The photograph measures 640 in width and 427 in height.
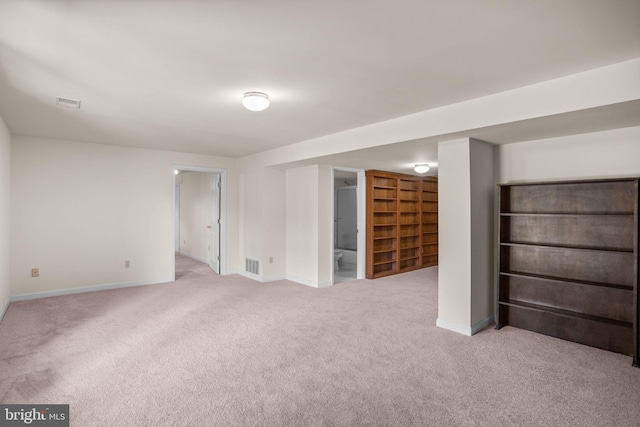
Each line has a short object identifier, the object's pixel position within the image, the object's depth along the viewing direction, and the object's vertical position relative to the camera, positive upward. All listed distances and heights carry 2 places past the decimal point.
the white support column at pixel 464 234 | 3.46 -0.21
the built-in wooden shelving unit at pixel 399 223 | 6.22 -0.17
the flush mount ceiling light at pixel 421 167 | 5.81 +0.81
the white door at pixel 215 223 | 6.53 -0.16
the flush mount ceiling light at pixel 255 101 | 2.93 +0.99
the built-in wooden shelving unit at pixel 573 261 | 3.06 -0.47
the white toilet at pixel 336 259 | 7.24 -0.95
